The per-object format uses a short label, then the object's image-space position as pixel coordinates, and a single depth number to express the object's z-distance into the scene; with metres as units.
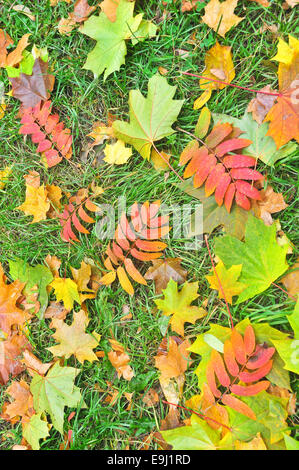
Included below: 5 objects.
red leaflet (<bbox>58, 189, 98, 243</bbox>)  1.02
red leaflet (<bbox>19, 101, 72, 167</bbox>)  1.04
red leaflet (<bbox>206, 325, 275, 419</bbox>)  0.92
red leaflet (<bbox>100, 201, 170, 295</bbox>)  0.99
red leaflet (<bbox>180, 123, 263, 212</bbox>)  0.95
